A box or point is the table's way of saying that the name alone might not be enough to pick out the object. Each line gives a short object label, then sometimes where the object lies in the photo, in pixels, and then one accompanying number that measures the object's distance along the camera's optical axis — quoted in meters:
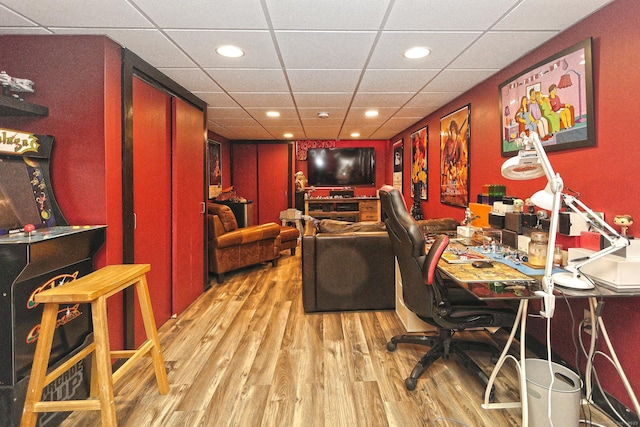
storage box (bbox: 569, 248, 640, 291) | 1.53
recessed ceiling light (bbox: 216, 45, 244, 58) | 2.39
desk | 1.48
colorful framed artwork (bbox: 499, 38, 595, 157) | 1.98
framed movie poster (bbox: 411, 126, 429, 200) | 4.97
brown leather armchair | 4.27
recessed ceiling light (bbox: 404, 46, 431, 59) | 2.42
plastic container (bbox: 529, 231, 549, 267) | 1.92
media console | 7.27
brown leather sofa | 3.26
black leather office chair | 1.88
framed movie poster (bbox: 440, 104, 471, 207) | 3.61
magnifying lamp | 1.40
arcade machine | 1.53
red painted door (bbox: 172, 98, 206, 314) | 3.21
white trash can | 1.54
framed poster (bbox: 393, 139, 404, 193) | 6.41
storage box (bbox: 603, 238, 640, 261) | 1.56
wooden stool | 1.47
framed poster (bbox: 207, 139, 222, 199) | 6.46
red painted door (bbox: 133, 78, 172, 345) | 2.57
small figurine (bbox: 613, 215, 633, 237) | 1.70
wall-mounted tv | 7.48
